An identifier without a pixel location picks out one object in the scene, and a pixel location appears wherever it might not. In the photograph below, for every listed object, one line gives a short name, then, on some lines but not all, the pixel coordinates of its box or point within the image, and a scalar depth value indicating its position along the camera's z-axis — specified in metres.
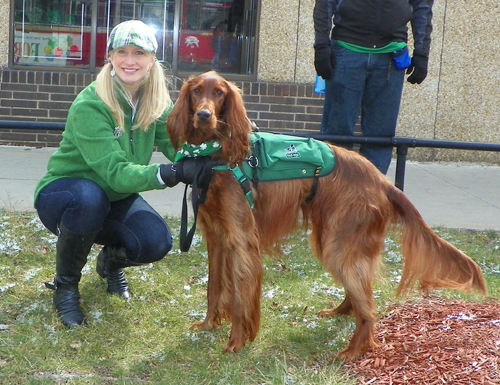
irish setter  3.21
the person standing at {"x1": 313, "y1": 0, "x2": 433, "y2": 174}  4.80
